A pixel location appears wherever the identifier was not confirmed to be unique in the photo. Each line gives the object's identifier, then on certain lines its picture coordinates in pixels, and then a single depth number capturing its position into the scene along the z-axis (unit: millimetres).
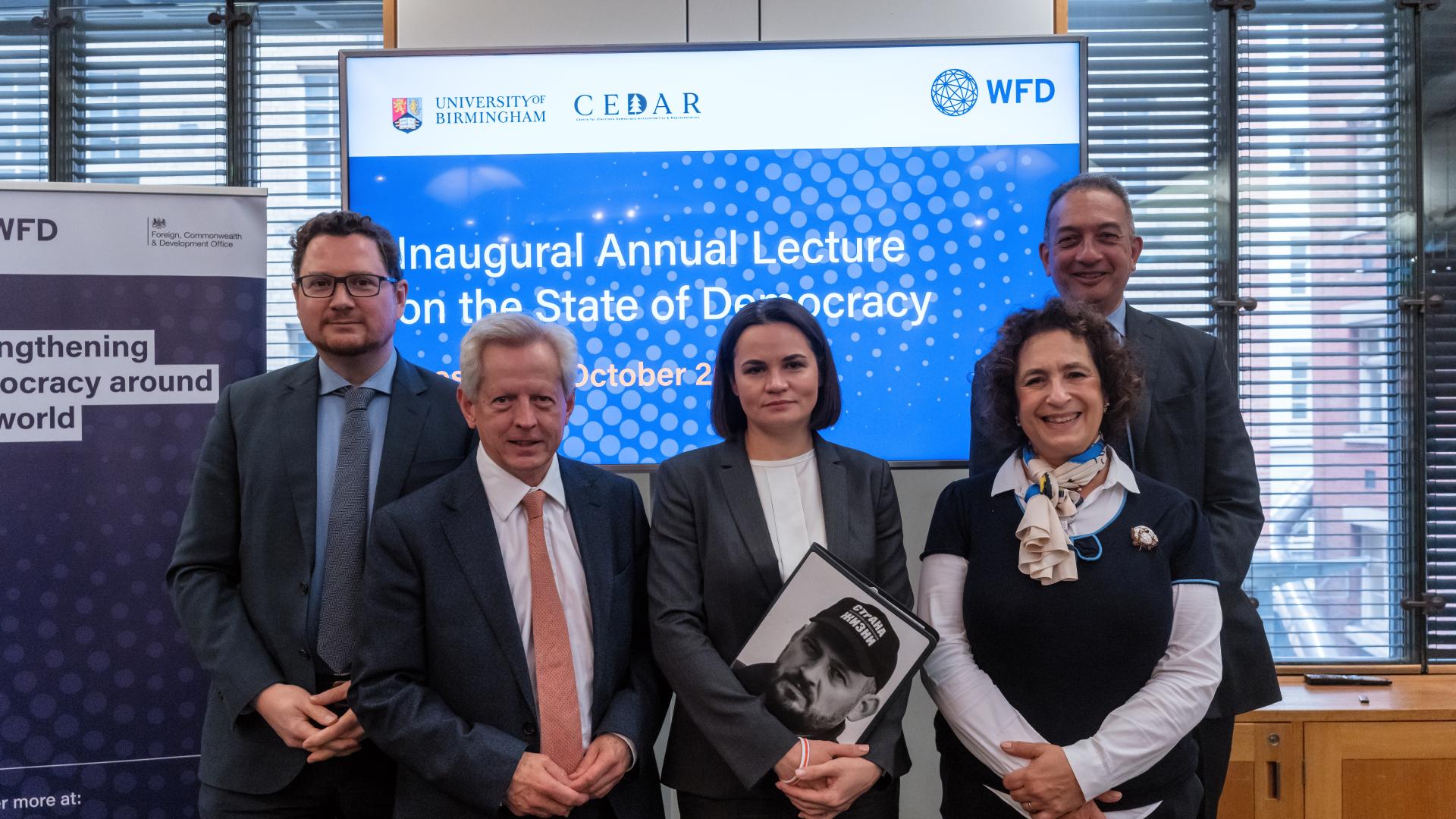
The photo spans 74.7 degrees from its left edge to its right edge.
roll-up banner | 2590
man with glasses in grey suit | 2004
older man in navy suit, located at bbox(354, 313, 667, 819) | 1761
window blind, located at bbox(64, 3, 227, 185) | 4117
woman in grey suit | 1824
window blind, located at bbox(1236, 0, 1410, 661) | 3852
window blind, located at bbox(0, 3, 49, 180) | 4121
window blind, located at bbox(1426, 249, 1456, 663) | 3797
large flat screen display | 3100
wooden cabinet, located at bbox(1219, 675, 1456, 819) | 3184
